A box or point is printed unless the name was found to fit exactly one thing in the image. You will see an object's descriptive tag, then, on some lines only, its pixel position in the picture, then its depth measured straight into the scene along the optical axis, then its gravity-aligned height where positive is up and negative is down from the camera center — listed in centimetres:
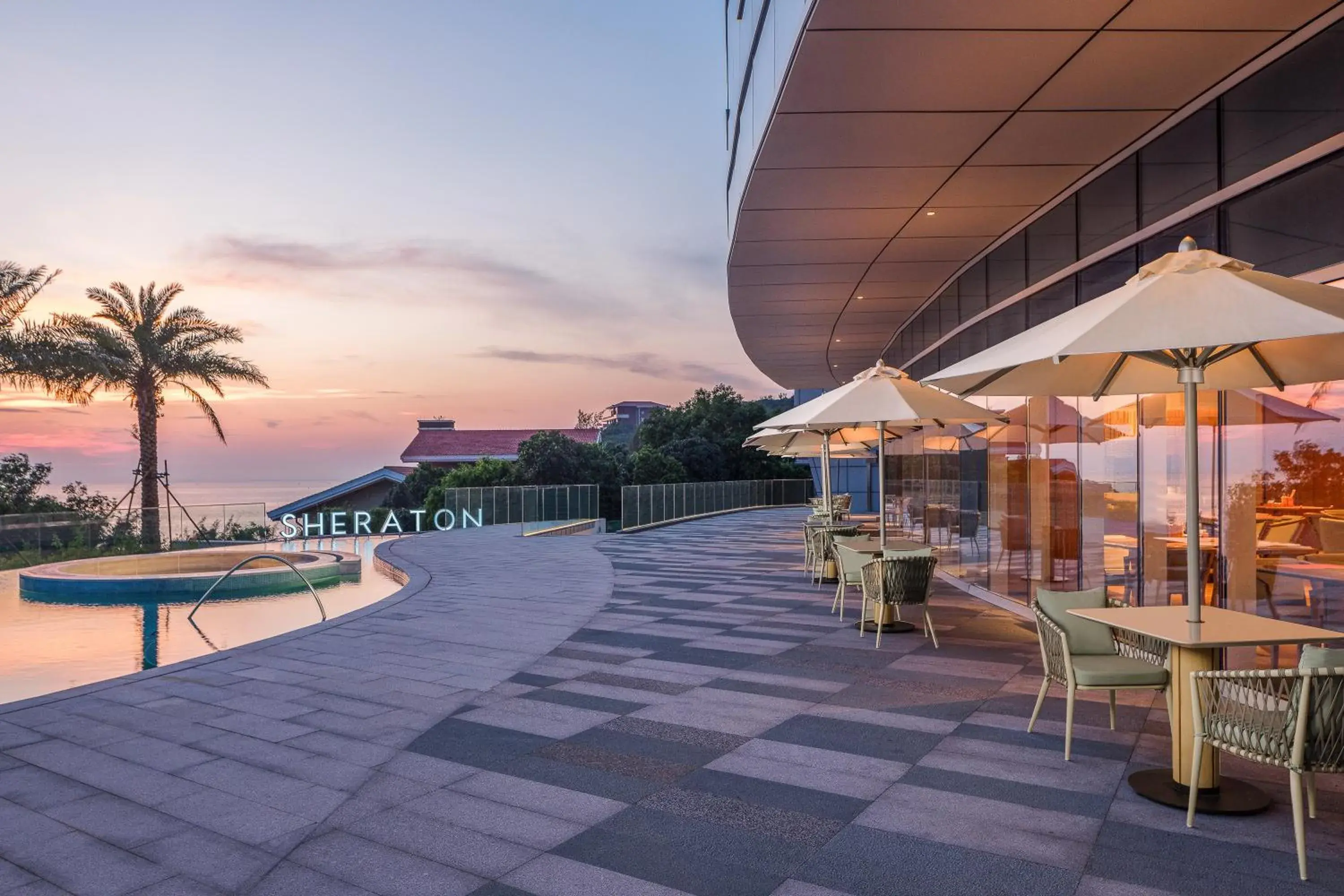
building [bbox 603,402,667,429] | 10782 +615
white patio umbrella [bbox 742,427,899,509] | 1527 +32
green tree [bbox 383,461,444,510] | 3481 -110
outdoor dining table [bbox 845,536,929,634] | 906 -145
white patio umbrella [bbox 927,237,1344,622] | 409 +64
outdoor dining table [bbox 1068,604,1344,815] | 440 -121
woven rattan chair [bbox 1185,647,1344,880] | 380 -115
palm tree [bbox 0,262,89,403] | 2053 +268
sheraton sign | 2625 -191
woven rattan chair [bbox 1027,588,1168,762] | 513 -122
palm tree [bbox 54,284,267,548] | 2308 +286
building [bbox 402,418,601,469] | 5256 +79
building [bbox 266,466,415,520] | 4056 -164
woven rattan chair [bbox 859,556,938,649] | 833 -114
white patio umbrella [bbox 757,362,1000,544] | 873 +54
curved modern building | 598 +277
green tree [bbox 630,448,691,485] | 3719 -40
